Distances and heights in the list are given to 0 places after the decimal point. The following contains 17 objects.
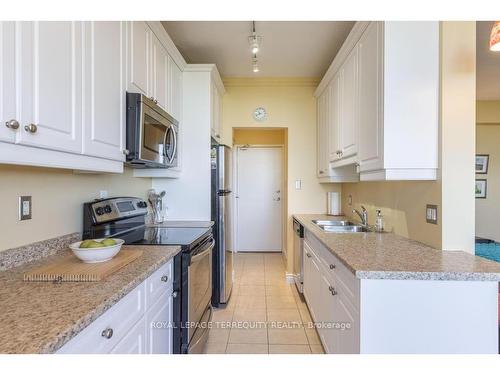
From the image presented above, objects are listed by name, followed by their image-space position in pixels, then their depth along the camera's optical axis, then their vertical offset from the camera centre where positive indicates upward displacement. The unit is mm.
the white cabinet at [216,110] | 2982 +874
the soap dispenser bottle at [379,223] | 2312 -301
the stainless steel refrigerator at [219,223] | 2828 -373
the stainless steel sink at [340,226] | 2676 -394
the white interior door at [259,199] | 5109 -230
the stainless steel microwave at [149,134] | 1688 +356
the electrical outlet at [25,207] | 1314 -103
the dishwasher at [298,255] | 3021 -799
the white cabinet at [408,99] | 1615 +515
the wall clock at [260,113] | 3676 +971
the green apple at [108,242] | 1339 -273
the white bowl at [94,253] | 1257 -308
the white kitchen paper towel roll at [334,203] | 3521 -212
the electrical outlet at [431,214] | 1667 -162
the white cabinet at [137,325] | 865 -536
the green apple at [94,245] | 1290 -276
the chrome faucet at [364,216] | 2643 -280
